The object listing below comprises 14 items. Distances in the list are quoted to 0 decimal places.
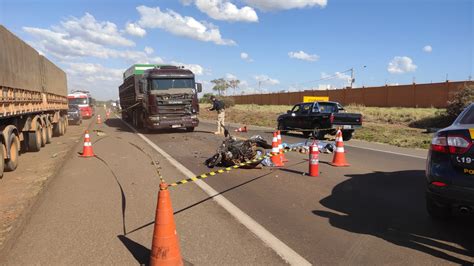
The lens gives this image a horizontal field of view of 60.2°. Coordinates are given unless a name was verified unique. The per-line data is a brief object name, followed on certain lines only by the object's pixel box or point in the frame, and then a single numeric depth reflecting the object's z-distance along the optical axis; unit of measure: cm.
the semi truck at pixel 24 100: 947
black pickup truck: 1599
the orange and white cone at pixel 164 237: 371
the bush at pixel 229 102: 6590
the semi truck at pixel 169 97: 1864
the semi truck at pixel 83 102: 3719
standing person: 1823
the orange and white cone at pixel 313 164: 827
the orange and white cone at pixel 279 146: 979
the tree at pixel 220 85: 13200
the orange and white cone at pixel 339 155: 960
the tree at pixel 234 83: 13262
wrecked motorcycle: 938
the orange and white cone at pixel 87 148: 1169
